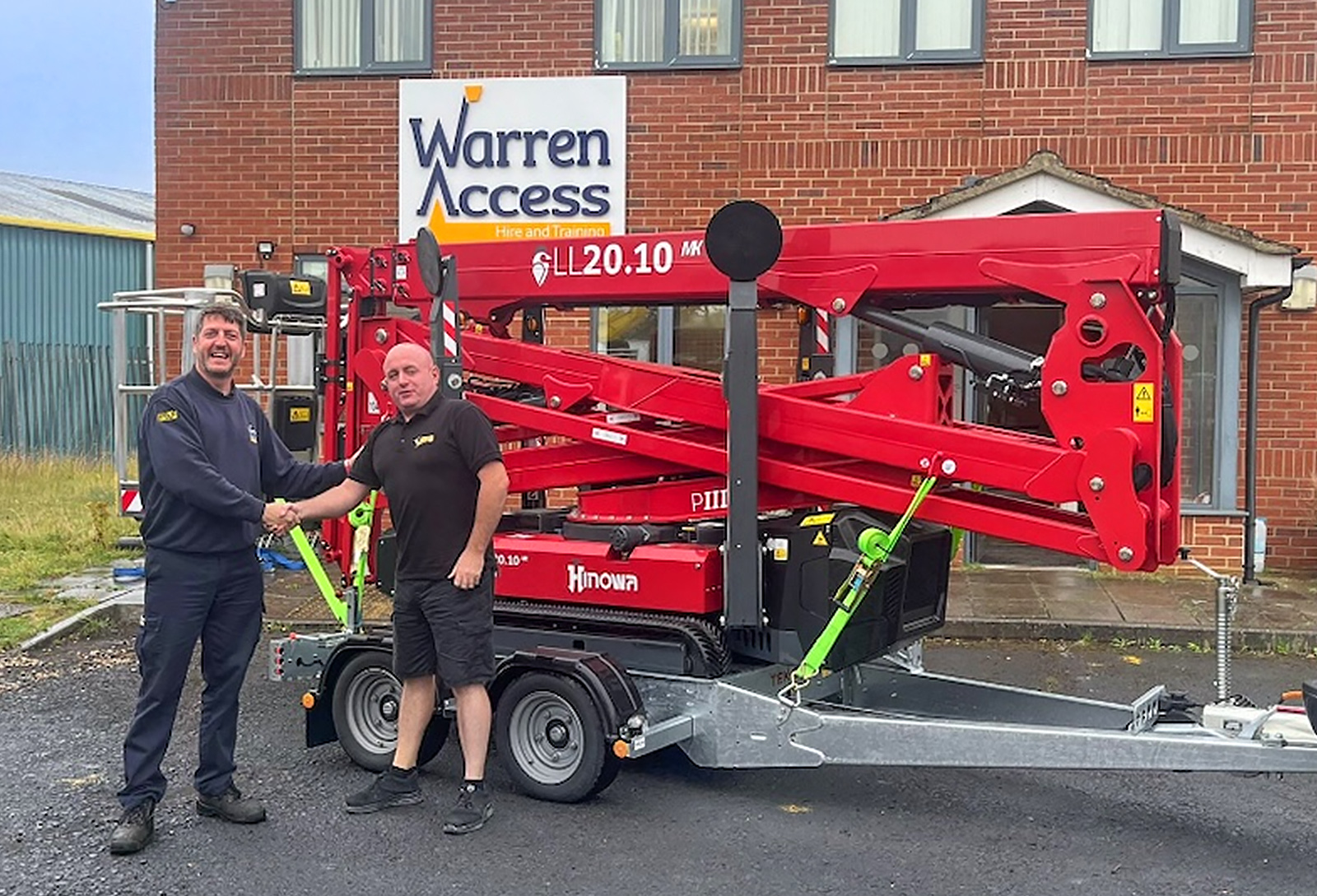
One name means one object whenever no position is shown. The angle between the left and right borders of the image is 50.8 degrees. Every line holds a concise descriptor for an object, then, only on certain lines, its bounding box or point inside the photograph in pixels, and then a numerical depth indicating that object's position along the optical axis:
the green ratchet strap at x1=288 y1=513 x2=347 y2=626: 6.56
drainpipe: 10.97
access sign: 11.88
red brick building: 11.20
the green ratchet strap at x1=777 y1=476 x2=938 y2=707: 5.34
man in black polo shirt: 5.26
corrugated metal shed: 20.95
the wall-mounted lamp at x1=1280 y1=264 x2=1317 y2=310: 11.02
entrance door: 10.88
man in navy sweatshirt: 5.10
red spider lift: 5.26
